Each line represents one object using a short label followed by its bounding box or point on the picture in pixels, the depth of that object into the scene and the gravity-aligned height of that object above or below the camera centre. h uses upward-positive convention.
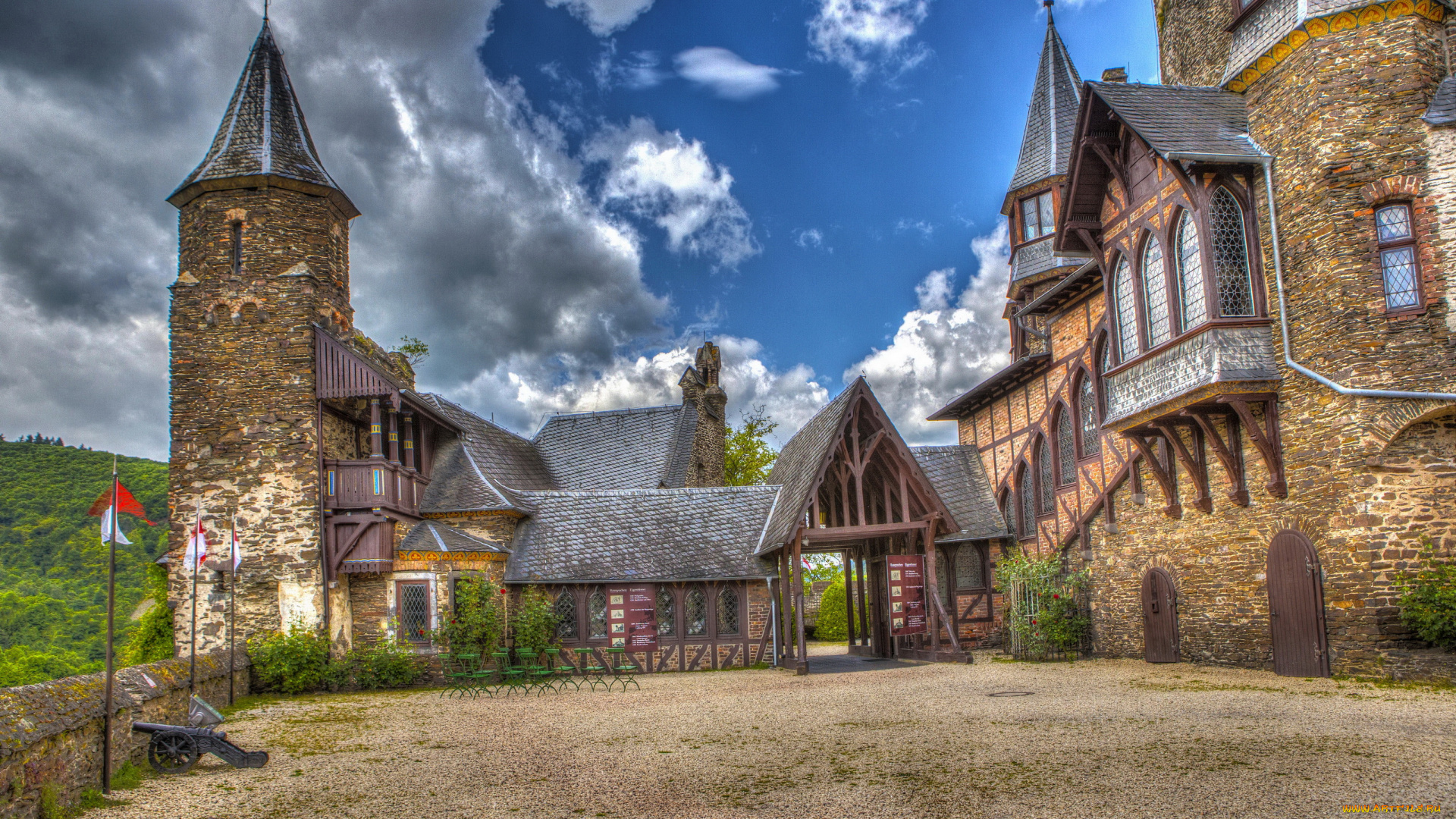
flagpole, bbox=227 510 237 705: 17.30 -0.22
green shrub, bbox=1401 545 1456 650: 12.48 -1.08
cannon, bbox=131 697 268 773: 10.50 -1.77
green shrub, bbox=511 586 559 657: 20.88 -1.36
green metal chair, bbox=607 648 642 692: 19.50 -2.28
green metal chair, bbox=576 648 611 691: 20.02 -2.34
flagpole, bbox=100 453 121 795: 9.18 -1.28
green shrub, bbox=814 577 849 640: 33.41 -2.41
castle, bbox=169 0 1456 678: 13.75 +2.20
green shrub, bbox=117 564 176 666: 20.64 -1.12
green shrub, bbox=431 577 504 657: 20.50 -1.22
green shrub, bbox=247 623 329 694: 19.23 -1.69
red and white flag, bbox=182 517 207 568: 16.75 +0.42
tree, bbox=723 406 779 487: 44.53 +3.94
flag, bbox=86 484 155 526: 10.34 +0.75
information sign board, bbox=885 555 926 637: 20.69 -1.08
